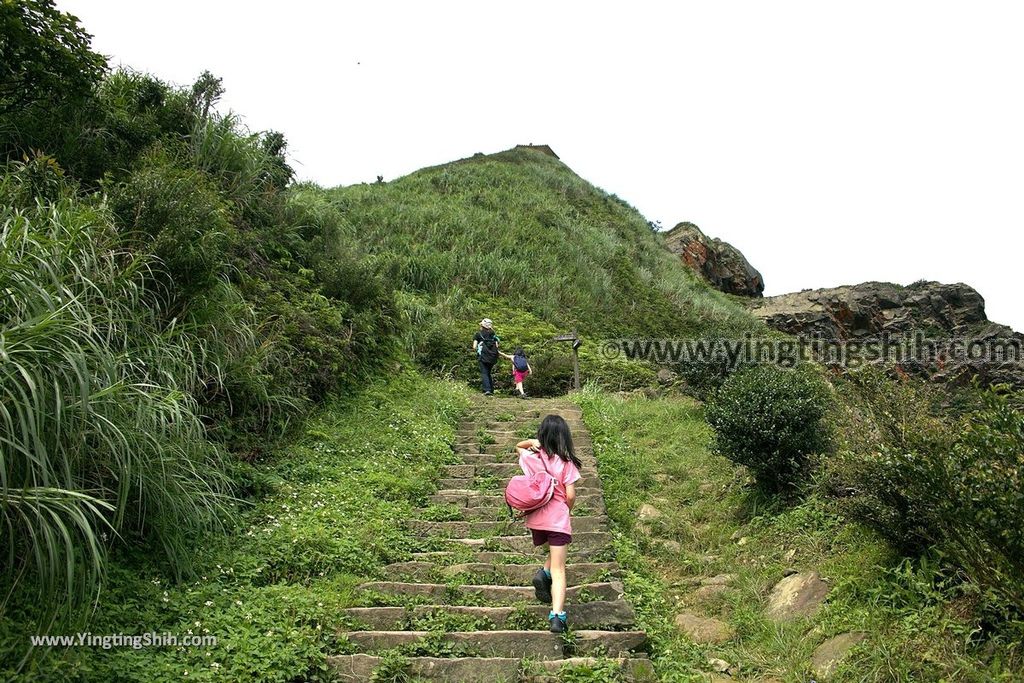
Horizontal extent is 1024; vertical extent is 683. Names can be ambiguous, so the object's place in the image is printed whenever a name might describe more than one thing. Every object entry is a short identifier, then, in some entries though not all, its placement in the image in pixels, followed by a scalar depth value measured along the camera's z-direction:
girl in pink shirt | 4.82
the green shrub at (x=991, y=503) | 3.70
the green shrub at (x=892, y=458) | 4.53
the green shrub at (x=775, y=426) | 6.84
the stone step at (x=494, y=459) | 8.71
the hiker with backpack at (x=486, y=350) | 12.80
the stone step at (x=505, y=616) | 4.85
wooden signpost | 13.93
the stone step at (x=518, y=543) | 6.33
